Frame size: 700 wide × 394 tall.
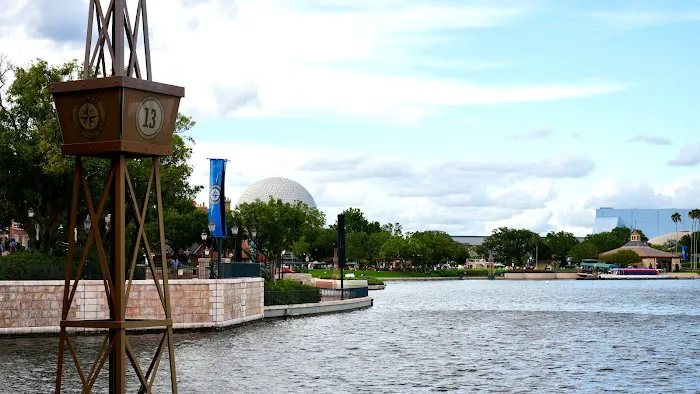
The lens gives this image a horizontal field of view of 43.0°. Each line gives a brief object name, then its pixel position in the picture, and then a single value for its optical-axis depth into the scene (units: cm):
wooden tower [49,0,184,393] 1736
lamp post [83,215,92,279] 4790
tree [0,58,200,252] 5606
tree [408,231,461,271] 17608
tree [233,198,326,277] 10019
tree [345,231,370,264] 18238
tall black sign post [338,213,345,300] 7962
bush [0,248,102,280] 4684
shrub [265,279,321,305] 6281
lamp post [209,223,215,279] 5172
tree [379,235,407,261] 17350
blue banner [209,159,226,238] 5384
